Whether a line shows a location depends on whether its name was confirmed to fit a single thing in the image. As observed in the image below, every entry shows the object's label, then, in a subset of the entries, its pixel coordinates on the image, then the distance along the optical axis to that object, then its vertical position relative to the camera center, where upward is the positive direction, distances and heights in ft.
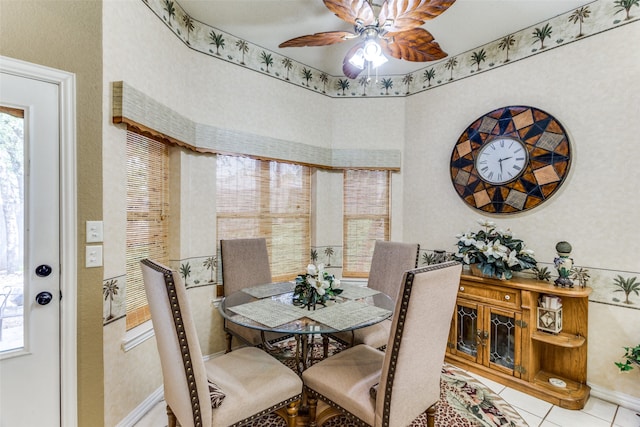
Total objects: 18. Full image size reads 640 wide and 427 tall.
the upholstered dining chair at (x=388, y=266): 7.67 -1.60
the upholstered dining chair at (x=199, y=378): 4.12 -2.86
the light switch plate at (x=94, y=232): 5.36 -0.39
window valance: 5.89 +2.06
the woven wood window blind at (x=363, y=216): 11.47 -0.16
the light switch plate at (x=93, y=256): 5.35 -0.83
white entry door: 4.72 -0.69
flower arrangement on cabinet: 7.58 -1.05
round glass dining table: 5.24 -2.02
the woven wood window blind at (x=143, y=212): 6.59 -0.03
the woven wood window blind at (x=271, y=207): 9.21 +0.16
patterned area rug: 6.15 -4.40
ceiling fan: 5.66 +3.89
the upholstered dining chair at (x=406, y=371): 4.28 -2.51
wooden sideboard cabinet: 7.00 -3.25
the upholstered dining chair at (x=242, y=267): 7.94 -1.63
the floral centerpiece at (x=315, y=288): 6.30 -1.66
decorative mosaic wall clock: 7.84 +1.52
